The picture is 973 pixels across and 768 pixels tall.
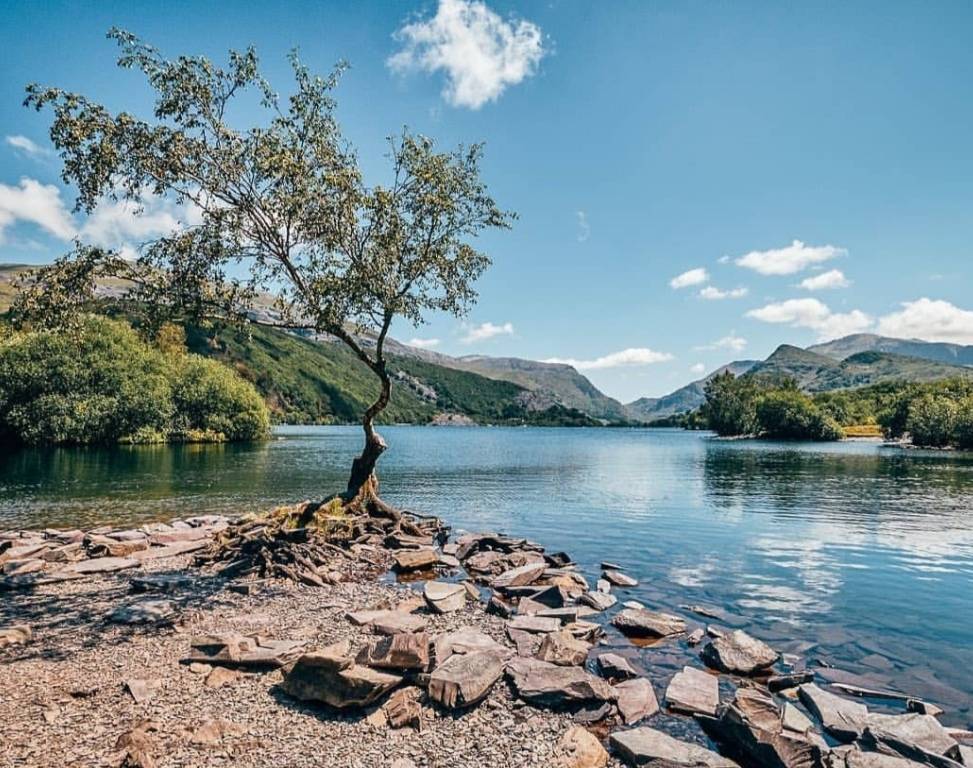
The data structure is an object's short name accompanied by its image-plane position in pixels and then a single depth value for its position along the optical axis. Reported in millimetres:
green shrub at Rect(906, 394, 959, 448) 161000
